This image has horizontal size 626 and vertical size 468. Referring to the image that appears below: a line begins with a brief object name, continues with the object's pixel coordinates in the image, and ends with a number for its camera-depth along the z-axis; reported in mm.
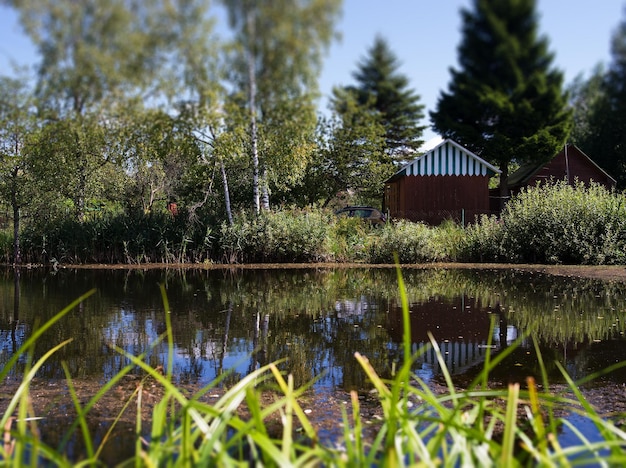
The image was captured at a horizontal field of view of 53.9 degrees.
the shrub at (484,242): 13633
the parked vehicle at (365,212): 17688
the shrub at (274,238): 13414
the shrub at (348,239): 13898
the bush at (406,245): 13258
